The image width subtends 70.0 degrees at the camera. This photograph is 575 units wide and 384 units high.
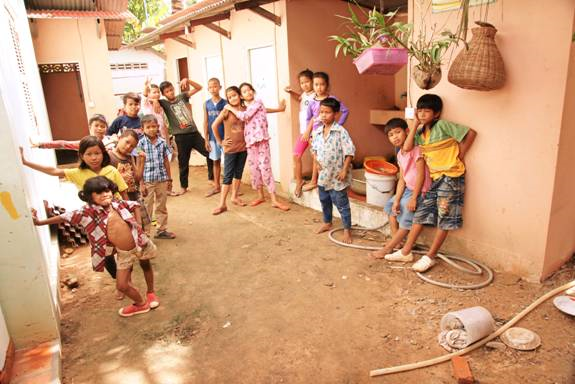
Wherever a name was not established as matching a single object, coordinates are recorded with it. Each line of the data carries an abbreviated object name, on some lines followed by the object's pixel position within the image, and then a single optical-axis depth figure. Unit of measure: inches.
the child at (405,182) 156.9
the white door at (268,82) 257.4
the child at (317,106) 200.6
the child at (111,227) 121.3
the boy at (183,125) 262.0
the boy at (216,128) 253.8
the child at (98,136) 142.3
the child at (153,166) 183.5
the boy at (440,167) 150.3
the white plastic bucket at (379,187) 190.9
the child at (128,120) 203.7
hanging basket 127.9
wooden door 383.6
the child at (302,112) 218.8
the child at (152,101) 266.8
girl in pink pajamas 230.7
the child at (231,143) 231.7
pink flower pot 140.6
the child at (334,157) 179.2
